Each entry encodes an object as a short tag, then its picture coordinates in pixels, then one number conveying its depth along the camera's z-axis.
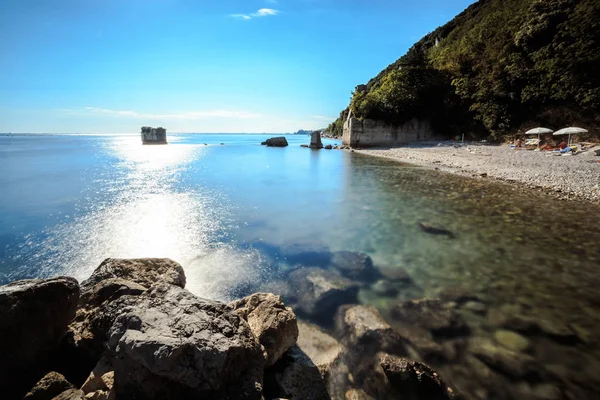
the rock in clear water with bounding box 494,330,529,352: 4.47
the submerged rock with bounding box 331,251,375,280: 7.07
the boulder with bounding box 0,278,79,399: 2.92
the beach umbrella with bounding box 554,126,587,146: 23.48
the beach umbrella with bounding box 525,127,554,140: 26.52
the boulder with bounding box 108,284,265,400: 2.30
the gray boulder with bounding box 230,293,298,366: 3.66
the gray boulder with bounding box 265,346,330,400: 3.28
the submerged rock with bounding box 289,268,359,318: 5.66
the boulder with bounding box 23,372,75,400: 2.86
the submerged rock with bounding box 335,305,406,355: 4.54
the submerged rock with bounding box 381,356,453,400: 3.65
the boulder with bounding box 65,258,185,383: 3.42
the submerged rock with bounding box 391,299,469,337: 4.93
